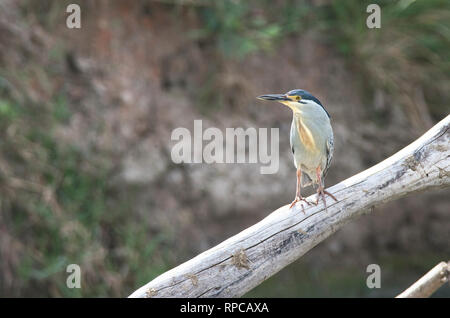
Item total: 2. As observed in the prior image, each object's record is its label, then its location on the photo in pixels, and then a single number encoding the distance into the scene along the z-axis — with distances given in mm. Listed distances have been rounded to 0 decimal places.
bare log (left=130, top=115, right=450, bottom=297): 5012
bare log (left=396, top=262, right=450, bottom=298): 5215
